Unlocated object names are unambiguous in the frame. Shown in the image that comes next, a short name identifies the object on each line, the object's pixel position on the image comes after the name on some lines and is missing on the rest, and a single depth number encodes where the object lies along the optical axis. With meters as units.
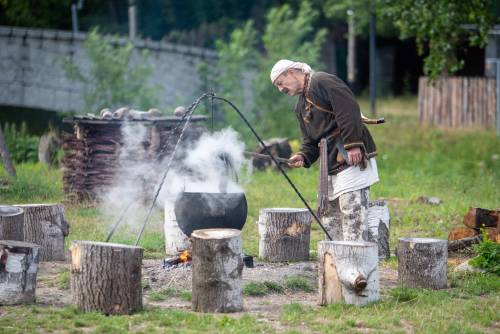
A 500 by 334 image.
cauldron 17.11
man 16.25
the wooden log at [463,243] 19.97
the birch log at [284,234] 18.92
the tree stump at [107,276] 14.00
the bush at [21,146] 34.72
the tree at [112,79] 37.81
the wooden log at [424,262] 16.36
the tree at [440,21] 31.20
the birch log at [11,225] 16.84
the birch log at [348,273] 14.77
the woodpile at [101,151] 25.84
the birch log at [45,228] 18.61
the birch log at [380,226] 18.62
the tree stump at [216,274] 14.41
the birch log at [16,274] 14.67
